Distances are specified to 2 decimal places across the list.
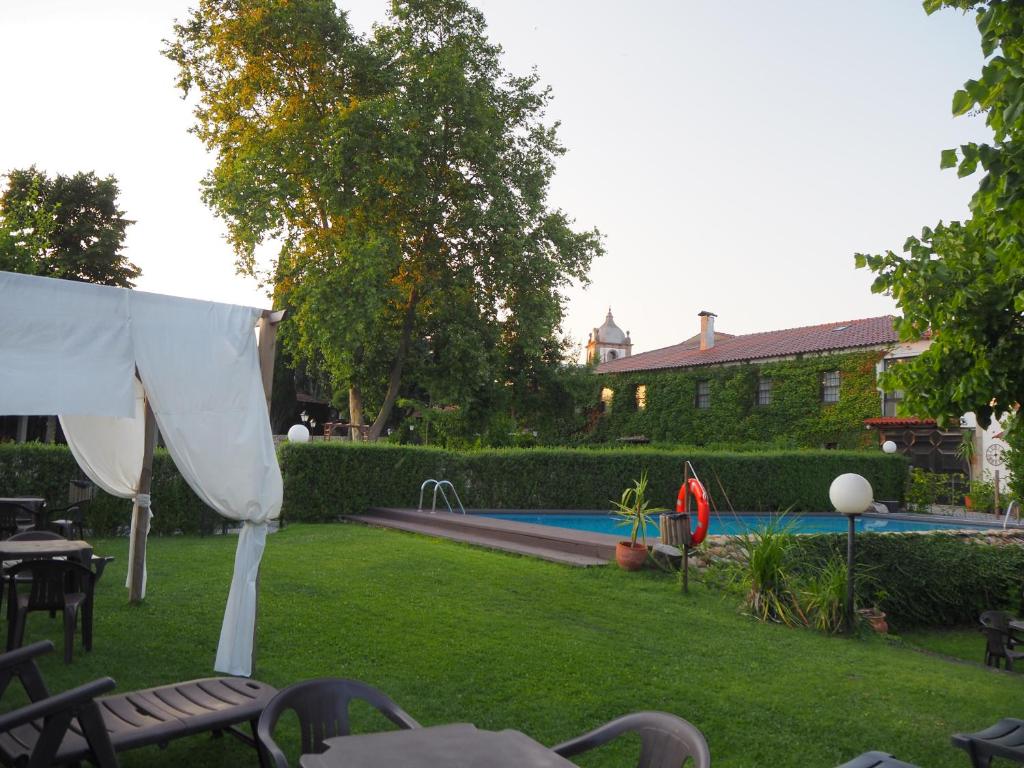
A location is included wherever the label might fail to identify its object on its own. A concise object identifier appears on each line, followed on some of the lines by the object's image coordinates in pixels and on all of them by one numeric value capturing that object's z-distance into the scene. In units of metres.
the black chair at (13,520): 8.96
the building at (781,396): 25.70
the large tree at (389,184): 20.72
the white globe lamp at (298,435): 15.62
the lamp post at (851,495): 7.23
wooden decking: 10.80
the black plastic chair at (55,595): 5.21
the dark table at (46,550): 6.00
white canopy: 4.78
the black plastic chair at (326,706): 2.86
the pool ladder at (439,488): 15.42
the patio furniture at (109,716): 2.73
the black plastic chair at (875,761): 2.89
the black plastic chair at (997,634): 7.14
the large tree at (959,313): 5.12
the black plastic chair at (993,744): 3.16
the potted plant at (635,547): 9.77
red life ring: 9.35
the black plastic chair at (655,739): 2.44
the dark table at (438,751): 2.35
